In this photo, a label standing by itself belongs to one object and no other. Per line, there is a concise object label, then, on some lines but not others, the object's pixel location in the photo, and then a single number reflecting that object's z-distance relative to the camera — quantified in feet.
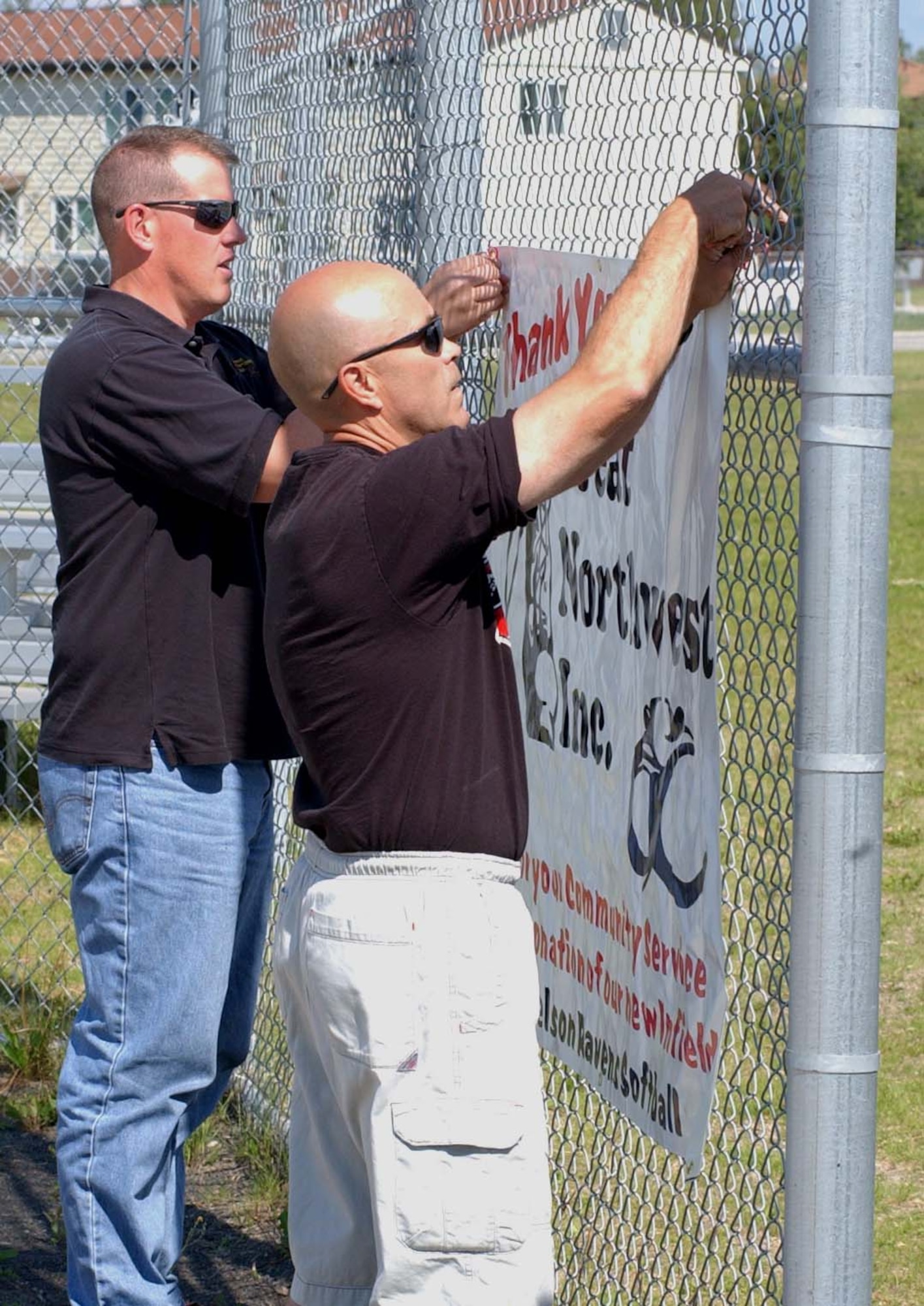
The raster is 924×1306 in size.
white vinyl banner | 15.01
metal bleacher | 42.32
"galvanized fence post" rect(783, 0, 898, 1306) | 11.86
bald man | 14.71
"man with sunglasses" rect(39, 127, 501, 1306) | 19.81
